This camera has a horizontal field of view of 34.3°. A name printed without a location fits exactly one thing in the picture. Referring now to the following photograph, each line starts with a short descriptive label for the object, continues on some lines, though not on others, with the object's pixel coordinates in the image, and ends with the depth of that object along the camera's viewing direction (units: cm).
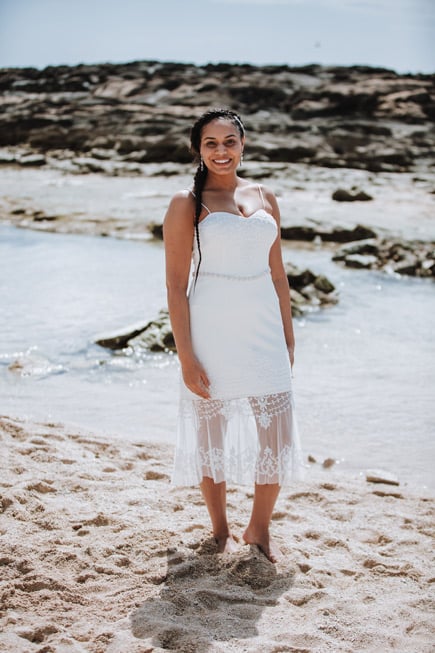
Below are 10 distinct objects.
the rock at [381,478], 402
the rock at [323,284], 844
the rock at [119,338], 654
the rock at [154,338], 647
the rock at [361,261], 1012
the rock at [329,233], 1184
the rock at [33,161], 2145
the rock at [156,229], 1213
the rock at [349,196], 1454
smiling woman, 278
